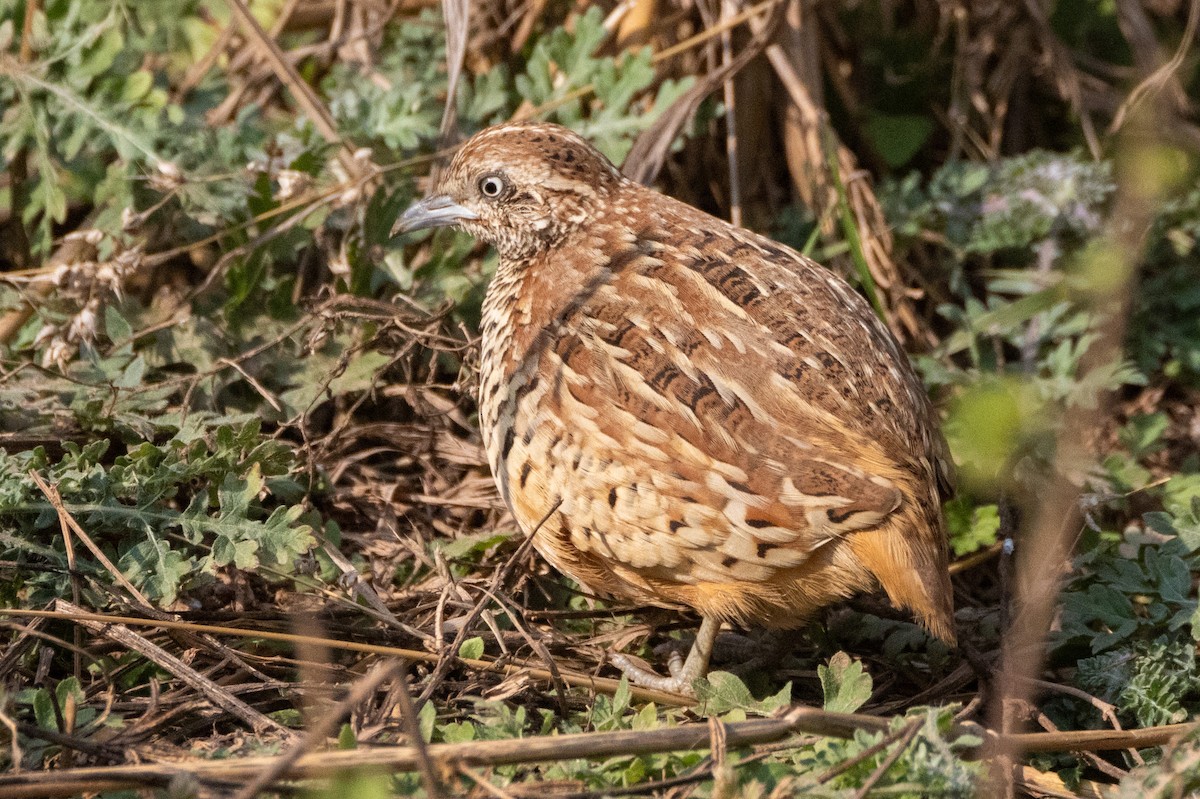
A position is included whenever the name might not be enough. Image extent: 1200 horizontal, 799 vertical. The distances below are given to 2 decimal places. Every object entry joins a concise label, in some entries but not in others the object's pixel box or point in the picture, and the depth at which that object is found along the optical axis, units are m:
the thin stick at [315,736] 5.05
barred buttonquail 6.75
